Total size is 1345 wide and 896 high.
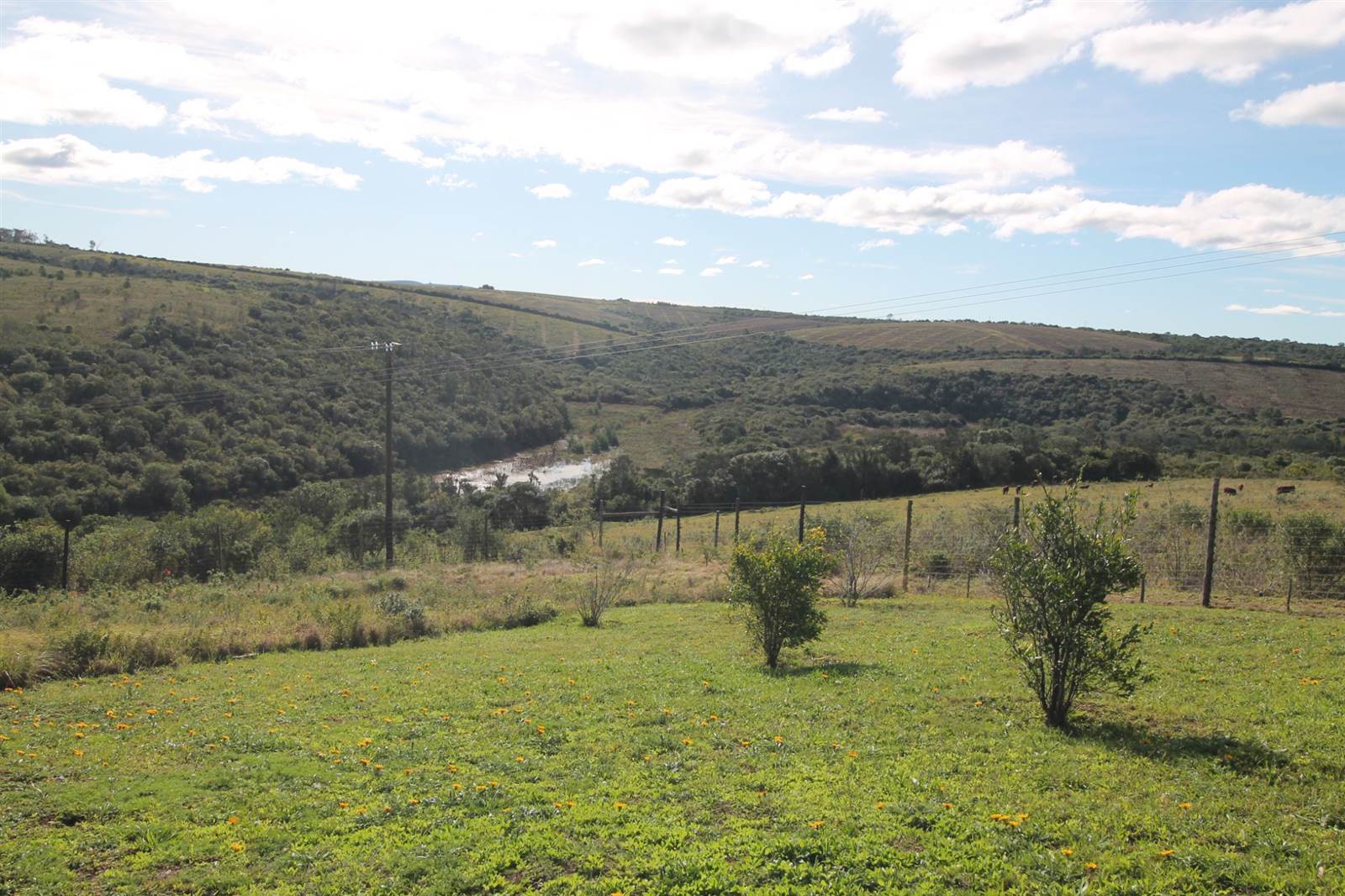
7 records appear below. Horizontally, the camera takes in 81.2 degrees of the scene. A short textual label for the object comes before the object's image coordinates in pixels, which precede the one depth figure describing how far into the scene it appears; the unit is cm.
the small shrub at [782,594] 1315
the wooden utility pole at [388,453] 3042
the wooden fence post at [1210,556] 1681
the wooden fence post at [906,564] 2252
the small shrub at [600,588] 1900
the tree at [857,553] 2030
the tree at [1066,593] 820
